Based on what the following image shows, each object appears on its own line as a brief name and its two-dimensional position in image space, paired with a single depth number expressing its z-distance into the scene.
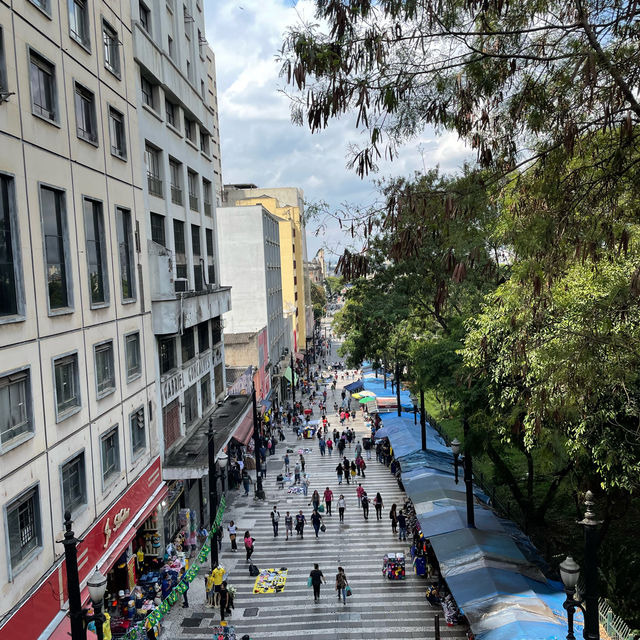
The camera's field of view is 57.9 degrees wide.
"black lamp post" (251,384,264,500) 27.28
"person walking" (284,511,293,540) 22.30
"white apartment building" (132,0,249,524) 20.62
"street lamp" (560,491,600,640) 8.98
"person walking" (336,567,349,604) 16.86
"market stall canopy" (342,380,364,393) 49.43
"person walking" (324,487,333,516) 25.00
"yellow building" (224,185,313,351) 66.44
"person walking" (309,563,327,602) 16.77
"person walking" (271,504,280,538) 22.64
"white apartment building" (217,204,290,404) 46.53
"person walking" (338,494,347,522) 24.03
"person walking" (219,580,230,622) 16.19
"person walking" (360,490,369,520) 24.10
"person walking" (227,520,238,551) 21.31
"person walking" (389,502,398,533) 22.58
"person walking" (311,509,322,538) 22.20
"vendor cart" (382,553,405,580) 18.34
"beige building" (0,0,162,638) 11.06
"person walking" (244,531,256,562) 20.06
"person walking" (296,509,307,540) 22.08
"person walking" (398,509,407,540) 21.94
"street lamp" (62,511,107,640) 9.12
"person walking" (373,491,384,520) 24.04
